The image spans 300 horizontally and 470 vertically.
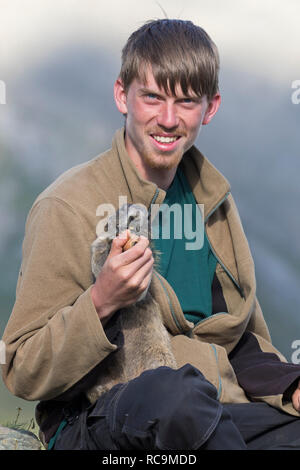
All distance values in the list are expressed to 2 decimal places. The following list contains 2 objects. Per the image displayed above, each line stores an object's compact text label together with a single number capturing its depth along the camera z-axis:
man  4.57
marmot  5.28
